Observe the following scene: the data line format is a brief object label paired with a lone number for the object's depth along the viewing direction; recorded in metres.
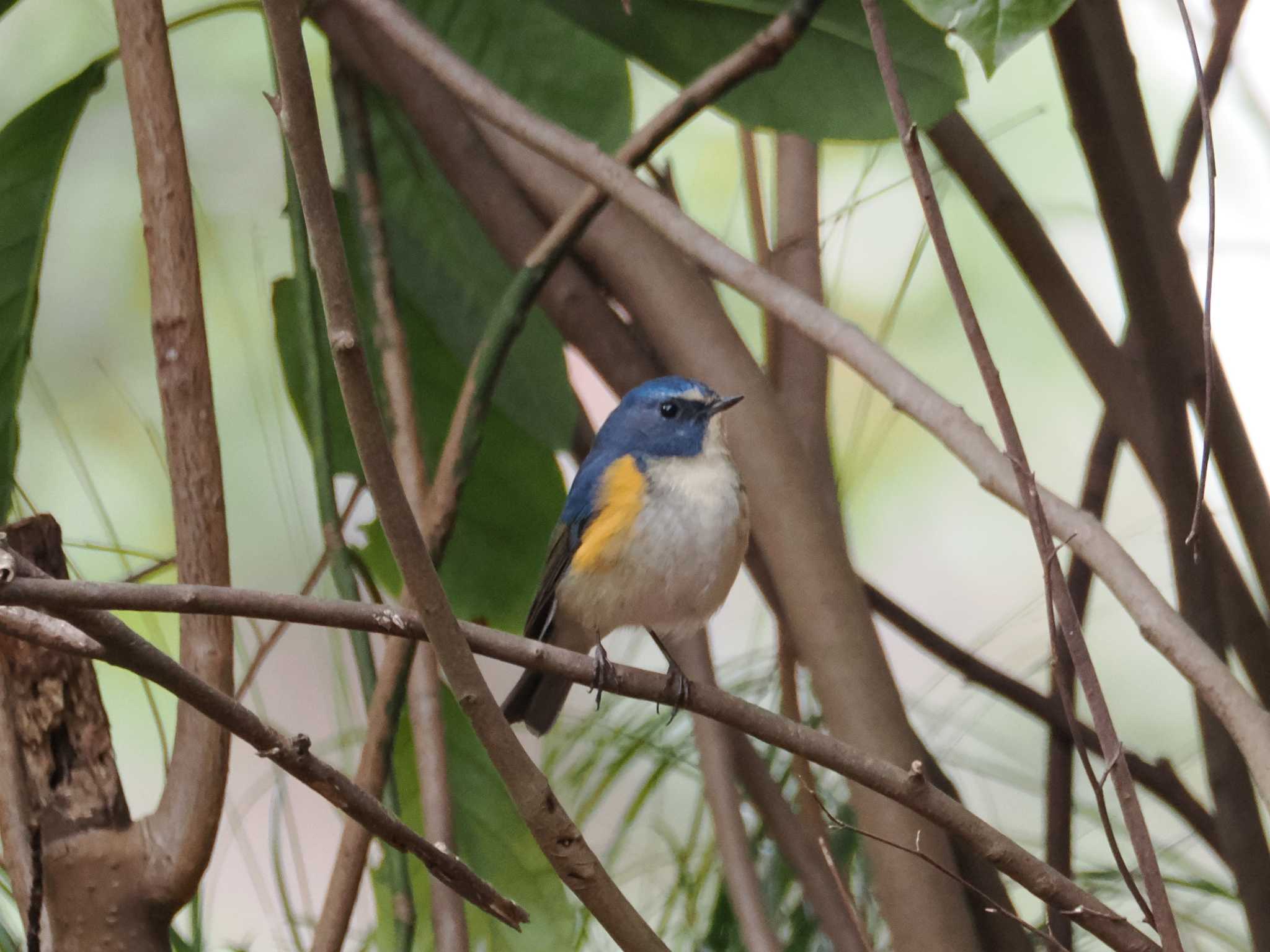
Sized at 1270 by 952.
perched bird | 6.57
